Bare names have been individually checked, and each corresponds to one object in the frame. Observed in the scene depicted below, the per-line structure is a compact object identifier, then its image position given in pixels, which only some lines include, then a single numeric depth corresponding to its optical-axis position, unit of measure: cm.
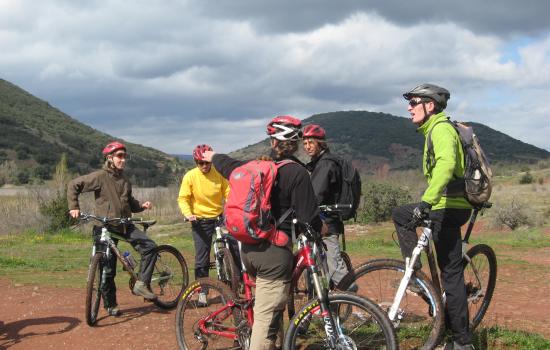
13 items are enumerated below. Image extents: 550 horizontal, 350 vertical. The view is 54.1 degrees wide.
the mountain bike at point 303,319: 408
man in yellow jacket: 707
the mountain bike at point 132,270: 661
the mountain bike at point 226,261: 563
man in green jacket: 452
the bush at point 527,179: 4809
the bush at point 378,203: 2798
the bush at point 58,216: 2667
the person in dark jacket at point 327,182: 570
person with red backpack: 410
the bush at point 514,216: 2300
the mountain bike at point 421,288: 459
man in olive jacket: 678
